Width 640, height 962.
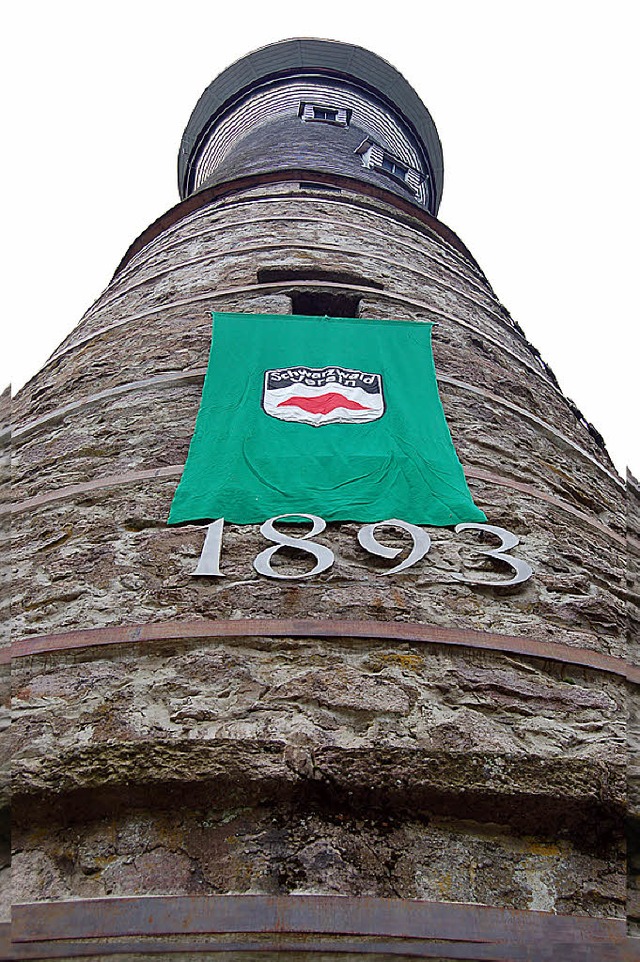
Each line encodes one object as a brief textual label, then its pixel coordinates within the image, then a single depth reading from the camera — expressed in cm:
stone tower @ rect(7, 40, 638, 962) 211
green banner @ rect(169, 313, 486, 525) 357
